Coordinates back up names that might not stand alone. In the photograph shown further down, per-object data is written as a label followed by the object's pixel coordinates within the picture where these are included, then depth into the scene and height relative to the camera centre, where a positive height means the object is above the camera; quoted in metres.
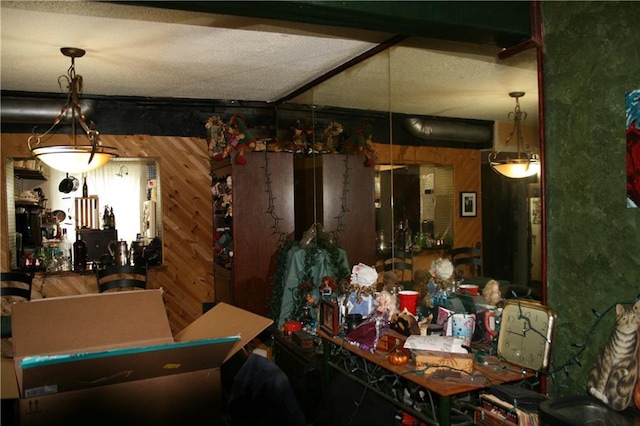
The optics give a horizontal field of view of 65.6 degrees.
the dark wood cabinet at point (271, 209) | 4.49 +0.03
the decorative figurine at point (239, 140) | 4.73 +0.70
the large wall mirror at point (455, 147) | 2.54 +0.39
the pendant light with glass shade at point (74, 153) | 3.33 +0.44
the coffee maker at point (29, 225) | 5.37 -0.09
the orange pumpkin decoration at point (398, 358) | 2.39 -0.72
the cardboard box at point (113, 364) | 1.27 -0.41
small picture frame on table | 3.01 -0.66
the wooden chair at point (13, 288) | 4.23 -0.62
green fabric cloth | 4.01 -0.49
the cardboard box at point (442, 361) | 2.23 -0.69
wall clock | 2.18 -0.57
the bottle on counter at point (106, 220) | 5.95 -0.05
